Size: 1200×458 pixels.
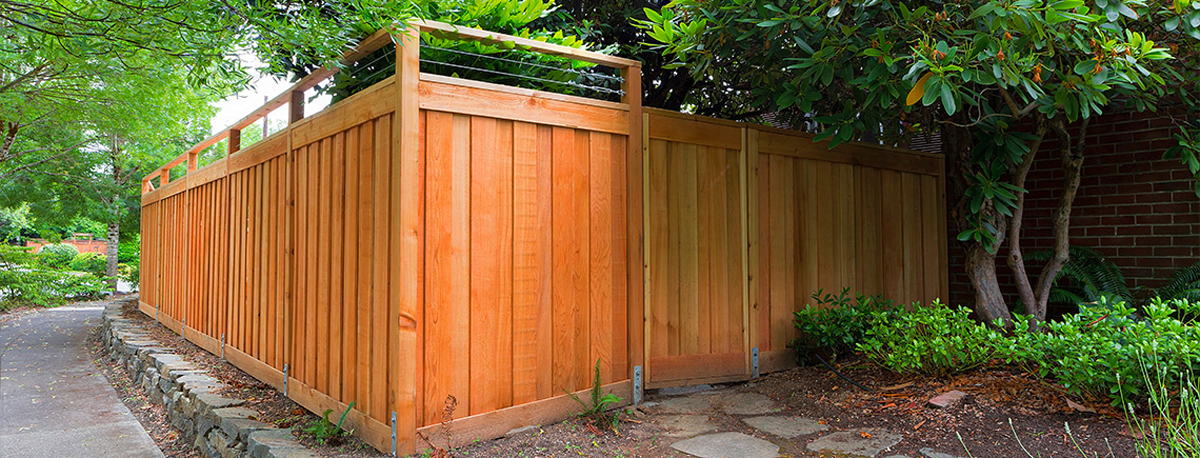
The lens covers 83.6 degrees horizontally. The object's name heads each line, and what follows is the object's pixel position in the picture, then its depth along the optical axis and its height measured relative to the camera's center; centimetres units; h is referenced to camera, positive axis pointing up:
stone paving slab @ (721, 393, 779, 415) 382 -96
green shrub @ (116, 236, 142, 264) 2544 -21
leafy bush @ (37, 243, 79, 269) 1627 -28
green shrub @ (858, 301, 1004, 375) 365 -57
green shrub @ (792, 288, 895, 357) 434 -54
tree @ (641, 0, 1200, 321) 303 +90
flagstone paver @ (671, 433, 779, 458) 311 -98
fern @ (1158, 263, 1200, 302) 441 -31
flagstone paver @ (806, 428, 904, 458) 306 -96
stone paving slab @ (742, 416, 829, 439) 342 -97
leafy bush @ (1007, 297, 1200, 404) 281 -50
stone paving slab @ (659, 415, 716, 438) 344 -97
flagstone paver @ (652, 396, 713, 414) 384 -96
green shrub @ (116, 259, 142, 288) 1323 -63
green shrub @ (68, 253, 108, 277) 1886 -50
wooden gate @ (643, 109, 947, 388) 411 +4
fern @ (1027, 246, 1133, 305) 472 -29
